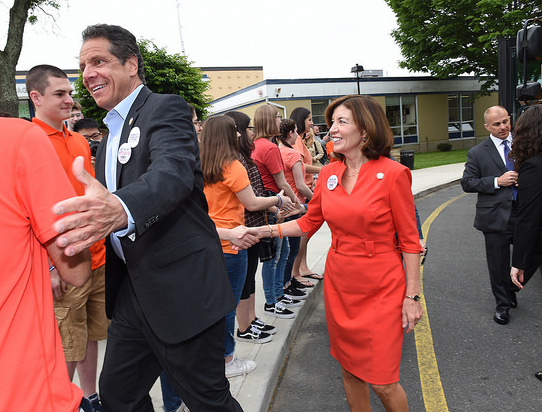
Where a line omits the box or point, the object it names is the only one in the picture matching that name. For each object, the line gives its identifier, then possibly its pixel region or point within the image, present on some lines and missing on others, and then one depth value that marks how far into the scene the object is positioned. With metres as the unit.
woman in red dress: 2.34
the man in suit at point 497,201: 4.17
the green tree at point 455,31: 21.50
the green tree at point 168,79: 24.98
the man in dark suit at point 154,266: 1.77
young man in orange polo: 2.76
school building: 28.87
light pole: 22.89
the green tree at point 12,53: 9.95
